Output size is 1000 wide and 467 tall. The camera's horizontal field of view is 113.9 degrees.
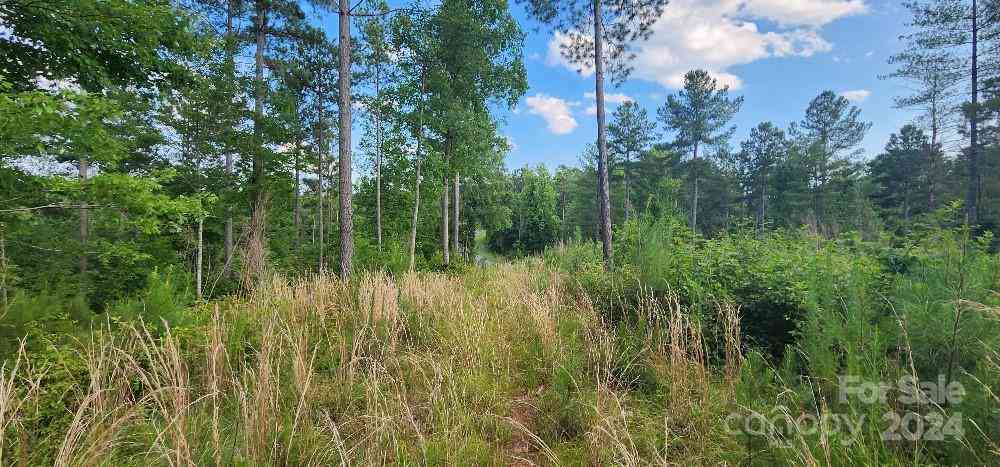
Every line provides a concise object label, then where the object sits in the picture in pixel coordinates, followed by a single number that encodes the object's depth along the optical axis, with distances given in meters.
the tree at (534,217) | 32.66
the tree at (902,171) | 22.55
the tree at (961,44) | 11.19
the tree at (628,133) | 26.70
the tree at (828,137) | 25.52
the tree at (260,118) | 8.20
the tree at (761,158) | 29.72
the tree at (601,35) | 7.87
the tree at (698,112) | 24.67
